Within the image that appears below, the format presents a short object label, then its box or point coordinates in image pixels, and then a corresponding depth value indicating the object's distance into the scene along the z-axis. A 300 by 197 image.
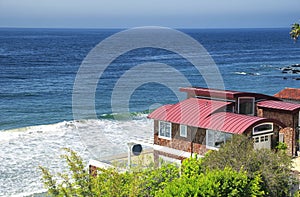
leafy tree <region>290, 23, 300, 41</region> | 44.74
